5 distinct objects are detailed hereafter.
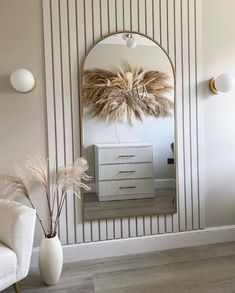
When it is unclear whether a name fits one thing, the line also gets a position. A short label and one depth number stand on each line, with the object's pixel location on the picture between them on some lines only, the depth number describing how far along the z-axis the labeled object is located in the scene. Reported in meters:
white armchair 1.85
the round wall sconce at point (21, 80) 2.29
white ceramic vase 2.19
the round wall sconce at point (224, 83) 2.64
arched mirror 2.56
